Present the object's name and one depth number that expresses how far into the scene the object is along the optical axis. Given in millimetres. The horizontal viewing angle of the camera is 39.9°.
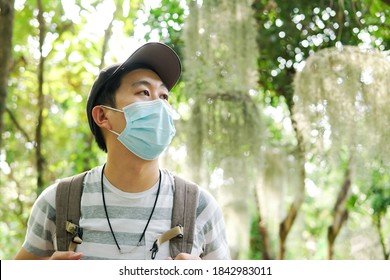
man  1005
